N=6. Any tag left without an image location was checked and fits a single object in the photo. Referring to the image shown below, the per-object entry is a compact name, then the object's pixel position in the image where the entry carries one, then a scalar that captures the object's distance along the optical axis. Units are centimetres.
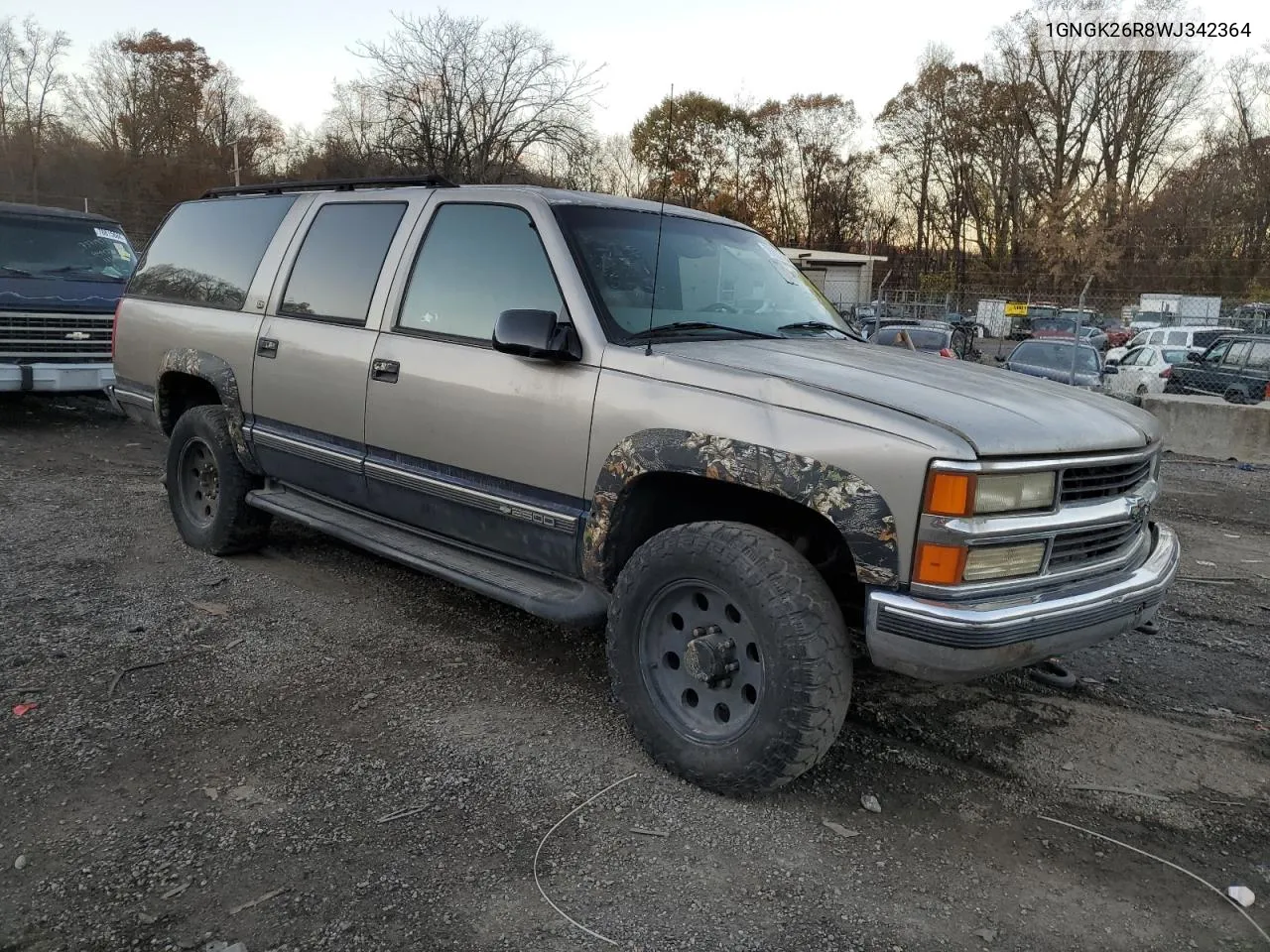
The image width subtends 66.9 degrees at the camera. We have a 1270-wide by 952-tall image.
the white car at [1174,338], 2356
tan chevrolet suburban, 273
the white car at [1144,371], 1410
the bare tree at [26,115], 4275
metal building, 2312
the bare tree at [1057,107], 4672
